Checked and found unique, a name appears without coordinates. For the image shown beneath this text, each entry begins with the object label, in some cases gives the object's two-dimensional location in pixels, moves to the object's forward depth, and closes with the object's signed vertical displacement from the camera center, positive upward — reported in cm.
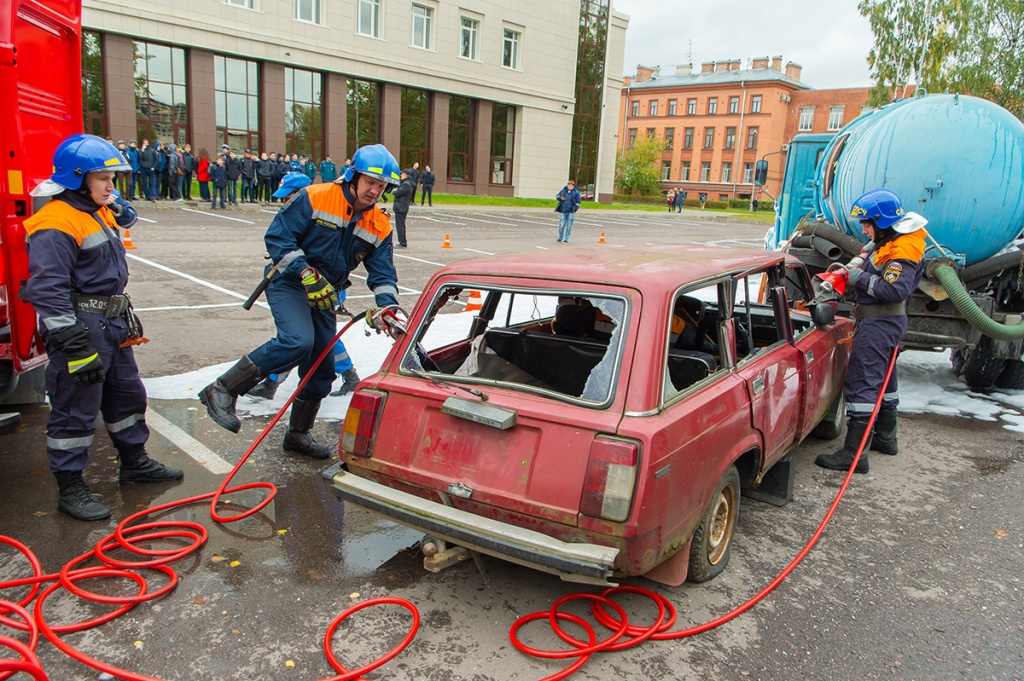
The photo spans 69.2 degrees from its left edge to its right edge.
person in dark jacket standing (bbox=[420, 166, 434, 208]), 2885 -9
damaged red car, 284 -100
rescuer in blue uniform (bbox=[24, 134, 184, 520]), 356 -73
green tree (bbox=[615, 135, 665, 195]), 6894 +214
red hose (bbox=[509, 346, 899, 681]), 289 -175
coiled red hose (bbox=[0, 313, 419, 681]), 265 -179
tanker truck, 618 +7
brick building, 7144 +823
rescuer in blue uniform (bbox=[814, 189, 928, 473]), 493 -58
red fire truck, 432 +18
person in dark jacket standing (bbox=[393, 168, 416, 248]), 1576 -59
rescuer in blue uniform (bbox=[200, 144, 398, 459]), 445 -58
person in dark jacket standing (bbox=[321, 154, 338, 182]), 2567 +11
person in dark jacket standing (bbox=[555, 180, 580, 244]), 2008 -43
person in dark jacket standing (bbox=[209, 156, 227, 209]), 2206 -29
